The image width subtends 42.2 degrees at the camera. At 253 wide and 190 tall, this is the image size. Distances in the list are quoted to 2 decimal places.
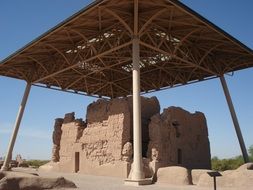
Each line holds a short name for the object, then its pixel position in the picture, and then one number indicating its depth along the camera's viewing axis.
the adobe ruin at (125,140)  20.66
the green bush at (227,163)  35.52
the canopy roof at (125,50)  18.00
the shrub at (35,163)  52.15
